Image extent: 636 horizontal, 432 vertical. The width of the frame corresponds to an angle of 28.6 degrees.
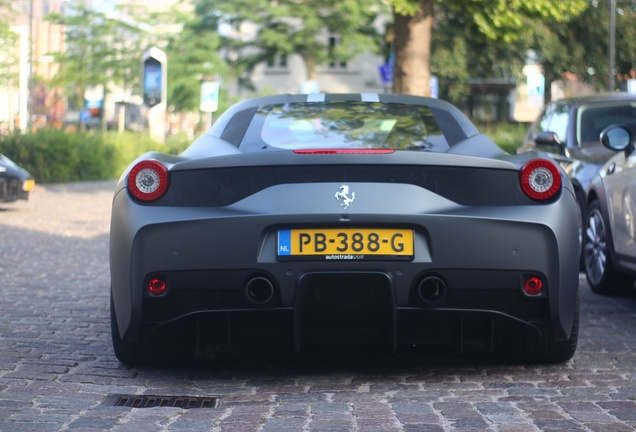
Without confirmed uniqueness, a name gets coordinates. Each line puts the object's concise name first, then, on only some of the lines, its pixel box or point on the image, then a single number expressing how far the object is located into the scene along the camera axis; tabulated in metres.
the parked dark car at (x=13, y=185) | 19.36
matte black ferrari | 4.99
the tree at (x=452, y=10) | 21.38
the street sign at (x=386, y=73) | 38.81
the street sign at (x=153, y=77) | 31.03
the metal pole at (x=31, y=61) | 50.01
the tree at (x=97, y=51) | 62.22
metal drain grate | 4.81
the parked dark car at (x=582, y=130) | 9.99
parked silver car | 7.75
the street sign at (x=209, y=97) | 34.56
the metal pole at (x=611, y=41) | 34.97
